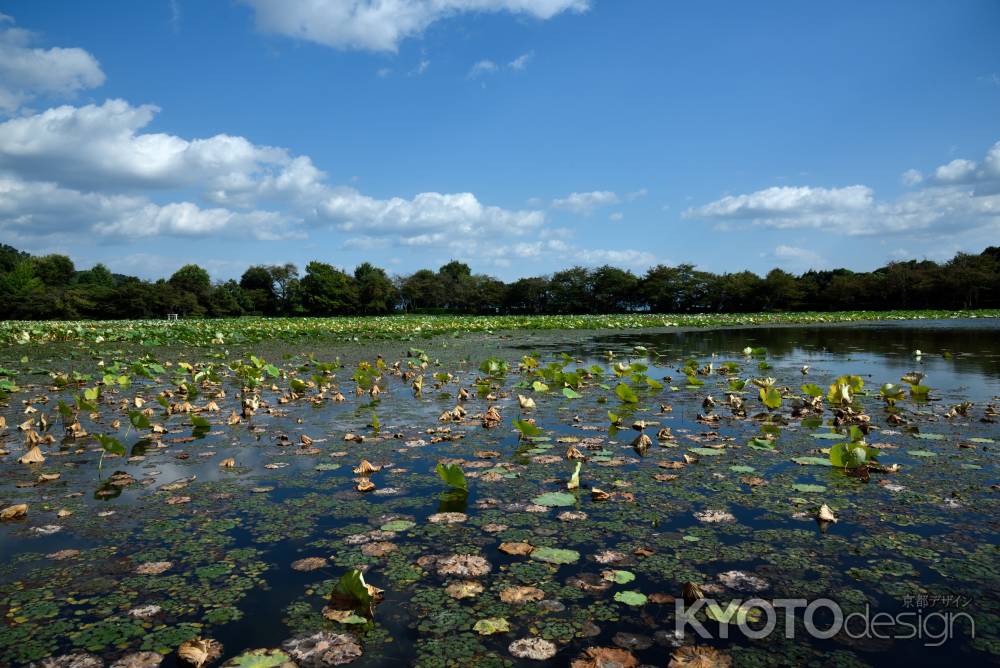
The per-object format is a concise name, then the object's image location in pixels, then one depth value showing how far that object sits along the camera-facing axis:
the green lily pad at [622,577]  2.30
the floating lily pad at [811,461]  3.99
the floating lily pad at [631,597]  2.13
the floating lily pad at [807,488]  3.41
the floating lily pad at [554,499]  3.23
